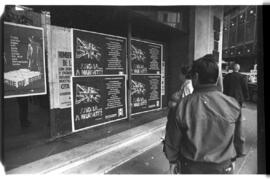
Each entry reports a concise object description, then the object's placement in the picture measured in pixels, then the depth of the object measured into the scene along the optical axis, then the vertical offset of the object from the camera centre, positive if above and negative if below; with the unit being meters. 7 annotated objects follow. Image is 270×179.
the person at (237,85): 6.50 -0.20
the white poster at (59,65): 4.79 +0.25
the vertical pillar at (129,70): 6.61 +0.20
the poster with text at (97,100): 5.35 -0.51
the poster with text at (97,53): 5.29 +0.56
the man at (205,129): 2.05 -0.42
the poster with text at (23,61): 4.09 +0.29
